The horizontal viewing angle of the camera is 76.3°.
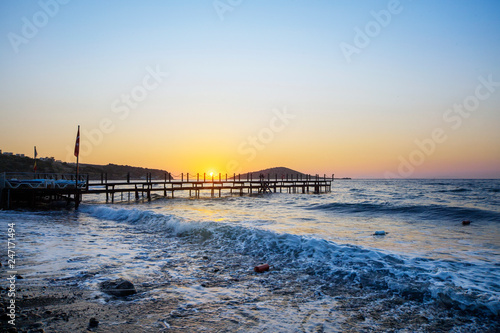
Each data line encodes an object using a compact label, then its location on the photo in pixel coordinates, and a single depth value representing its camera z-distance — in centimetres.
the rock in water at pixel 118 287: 570
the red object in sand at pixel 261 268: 755
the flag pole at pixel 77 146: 2116
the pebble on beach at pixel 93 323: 436
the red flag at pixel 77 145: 2116
